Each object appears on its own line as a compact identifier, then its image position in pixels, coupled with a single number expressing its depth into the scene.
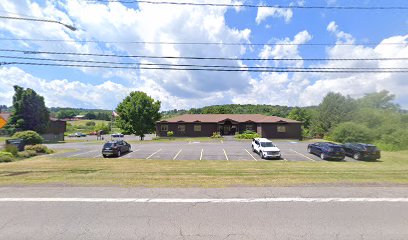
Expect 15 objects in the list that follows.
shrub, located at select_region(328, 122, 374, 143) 37.09
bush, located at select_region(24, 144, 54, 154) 24.89
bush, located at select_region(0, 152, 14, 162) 19.55
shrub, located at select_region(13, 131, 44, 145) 29.02
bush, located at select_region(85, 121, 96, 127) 118.81
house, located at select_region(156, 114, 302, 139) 50.09
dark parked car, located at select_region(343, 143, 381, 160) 22.77
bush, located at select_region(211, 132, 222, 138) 48.24
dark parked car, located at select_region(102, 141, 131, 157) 22.98
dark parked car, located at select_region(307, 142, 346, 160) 22.53
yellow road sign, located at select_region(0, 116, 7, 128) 13.77
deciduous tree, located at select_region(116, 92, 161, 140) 49.56
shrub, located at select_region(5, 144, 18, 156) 21.77
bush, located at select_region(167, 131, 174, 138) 51.50
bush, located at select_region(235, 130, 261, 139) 45.31
